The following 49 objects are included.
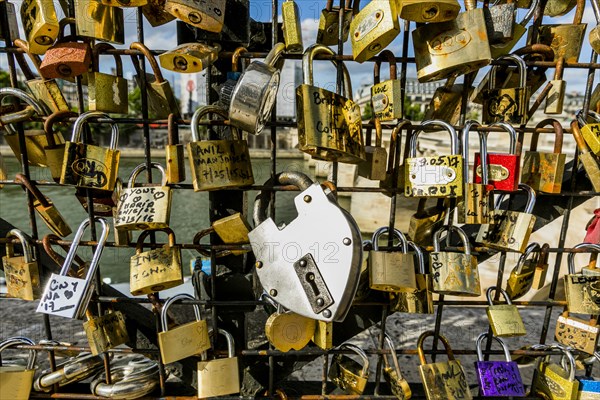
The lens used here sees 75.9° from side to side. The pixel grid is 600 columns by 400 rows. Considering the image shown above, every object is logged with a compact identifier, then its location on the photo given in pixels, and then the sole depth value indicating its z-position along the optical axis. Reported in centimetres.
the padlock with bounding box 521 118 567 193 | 36
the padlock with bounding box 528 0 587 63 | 37
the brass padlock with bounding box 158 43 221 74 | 31
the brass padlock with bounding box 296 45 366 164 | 30
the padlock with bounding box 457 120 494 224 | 33
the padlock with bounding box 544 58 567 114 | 36
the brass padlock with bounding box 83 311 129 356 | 35
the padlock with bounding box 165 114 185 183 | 32
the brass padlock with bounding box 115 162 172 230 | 31
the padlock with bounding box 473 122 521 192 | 35
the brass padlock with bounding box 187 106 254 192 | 31
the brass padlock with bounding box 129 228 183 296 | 33
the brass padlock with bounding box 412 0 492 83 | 31
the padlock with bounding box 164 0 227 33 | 29
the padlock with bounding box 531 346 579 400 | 40
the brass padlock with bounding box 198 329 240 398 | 37
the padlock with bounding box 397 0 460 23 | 30
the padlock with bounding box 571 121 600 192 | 37
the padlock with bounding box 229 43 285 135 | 29
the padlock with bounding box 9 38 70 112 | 34
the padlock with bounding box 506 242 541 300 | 38
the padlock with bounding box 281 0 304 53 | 32
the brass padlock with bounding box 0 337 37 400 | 36
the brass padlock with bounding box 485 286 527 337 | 37
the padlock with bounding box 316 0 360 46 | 36
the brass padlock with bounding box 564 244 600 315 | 39
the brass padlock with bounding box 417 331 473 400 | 36
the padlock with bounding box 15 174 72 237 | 35
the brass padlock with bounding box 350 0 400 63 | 30
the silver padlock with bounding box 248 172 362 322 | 29
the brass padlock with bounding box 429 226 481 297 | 34
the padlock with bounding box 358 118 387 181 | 35
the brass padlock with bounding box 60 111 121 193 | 32
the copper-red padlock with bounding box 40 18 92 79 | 32
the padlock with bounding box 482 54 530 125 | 35
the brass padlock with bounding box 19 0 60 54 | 31
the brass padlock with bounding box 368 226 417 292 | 34
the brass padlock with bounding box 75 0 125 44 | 31
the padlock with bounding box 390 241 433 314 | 35
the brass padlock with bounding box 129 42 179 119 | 34
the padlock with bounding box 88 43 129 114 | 33
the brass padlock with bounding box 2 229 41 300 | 36
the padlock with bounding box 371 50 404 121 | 34
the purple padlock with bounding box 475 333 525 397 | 38
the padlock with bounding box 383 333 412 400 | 38
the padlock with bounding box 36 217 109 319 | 32
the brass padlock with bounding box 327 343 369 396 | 38
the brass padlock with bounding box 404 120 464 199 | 32
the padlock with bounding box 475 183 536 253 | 35
